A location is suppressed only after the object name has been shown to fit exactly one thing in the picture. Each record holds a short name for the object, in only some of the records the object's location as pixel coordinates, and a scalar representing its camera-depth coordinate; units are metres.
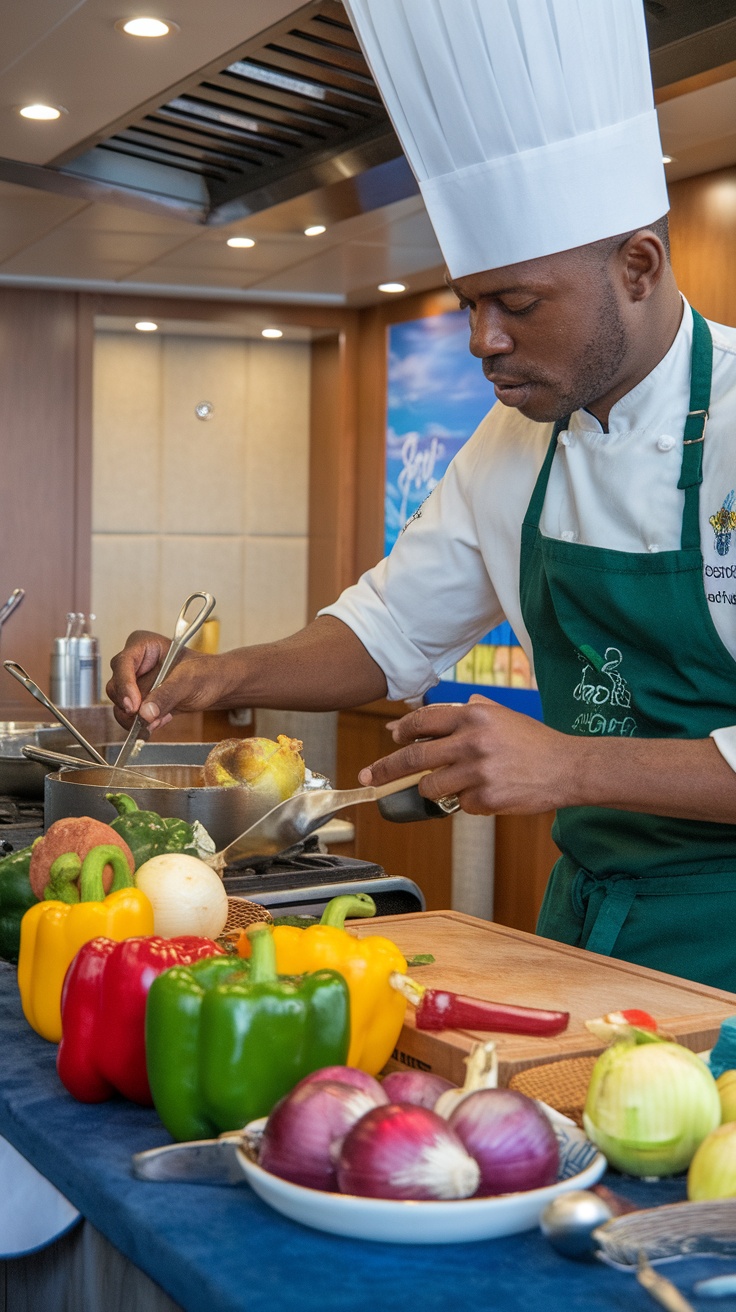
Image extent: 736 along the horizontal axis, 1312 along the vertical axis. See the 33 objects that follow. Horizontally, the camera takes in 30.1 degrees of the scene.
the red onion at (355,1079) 0.81
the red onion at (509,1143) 0.76
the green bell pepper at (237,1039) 0.89
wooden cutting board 1.03
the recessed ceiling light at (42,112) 3.34
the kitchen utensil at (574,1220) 0.72
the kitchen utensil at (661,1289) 0.66
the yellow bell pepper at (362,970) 1.01
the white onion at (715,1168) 0.76
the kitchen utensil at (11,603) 4.17
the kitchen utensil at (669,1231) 0.73
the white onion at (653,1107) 0.82
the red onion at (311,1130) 0.77
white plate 0.73
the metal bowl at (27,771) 2.23
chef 1.43
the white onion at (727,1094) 0.85
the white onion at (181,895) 1.21
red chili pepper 1.04
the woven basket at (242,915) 1.34
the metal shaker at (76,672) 4.48
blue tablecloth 0.70
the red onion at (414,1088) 0.85
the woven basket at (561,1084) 0.92
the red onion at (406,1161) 0.73
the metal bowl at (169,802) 1.54
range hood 2.79
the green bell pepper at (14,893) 1.32
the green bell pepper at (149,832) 1.38
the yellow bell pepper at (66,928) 1.11
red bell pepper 0.98
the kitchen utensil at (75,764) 1.66
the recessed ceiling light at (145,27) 2.76
